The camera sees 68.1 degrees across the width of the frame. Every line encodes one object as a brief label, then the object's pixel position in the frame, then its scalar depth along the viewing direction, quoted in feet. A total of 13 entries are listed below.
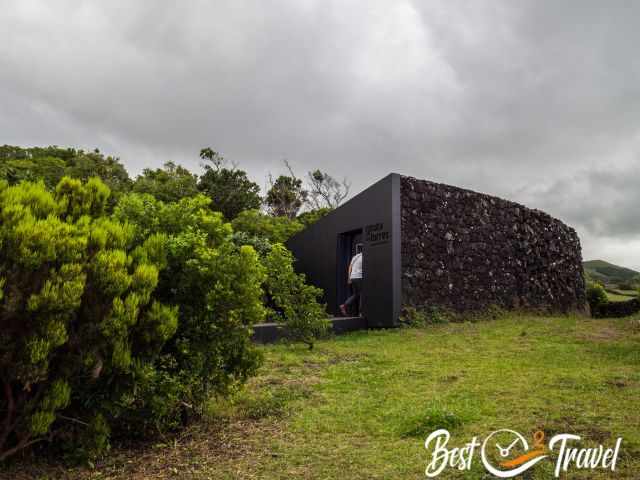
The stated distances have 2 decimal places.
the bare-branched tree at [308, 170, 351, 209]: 108.78
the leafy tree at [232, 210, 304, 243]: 69.15
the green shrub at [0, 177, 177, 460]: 8.82
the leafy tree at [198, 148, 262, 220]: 96.02
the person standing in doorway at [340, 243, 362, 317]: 36.04
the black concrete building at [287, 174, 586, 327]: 33.42
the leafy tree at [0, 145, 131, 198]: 82.99
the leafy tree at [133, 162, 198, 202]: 85.05
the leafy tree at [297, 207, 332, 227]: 91.09
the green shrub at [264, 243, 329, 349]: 25.39
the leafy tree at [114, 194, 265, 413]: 11.80
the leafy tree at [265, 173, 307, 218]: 108.27
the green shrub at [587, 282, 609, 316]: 59.41
